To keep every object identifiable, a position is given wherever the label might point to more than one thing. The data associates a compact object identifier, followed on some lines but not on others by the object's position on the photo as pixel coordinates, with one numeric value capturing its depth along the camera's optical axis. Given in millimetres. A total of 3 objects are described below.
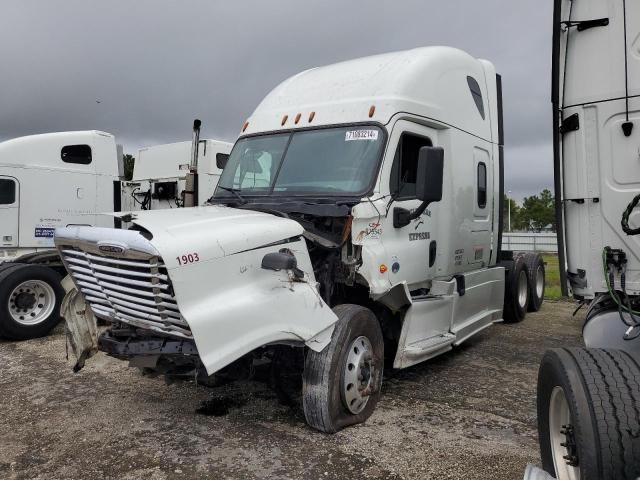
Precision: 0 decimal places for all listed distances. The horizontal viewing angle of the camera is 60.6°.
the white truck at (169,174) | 11250
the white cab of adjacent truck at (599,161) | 3797
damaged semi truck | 3586
